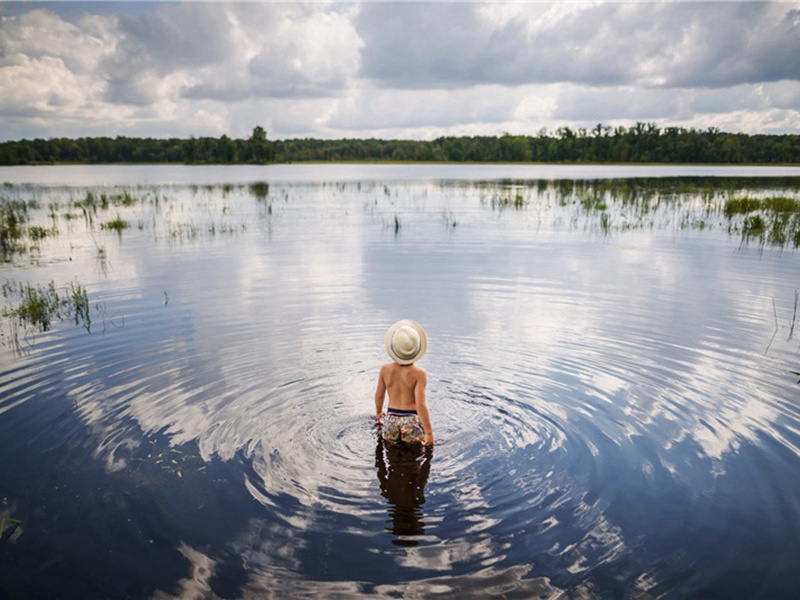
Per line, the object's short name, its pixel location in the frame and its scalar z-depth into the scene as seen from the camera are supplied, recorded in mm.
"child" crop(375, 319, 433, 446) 6211
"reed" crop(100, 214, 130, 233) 26484
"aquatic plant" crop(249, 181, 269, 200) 47219
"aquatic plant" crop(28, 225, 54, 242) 23141
